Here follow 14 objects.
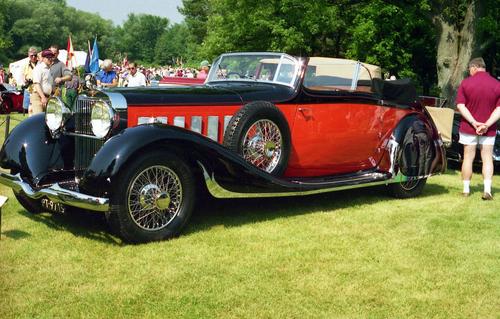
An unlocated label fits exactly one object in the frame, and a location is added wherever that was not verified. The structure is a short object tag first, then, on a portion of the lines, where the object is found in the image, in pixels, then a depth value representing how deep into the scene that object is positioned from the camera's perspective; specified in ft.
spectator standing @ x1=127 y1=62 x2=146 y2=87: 47.44
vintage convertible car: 16.22
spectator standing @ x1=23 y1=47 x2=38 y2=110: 44.52
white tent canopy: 61.80
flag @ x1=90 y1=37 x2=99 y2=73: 62.28
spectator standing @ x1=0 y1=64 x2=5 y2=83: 80.23
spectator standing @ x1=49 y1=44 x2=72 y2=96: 34.81
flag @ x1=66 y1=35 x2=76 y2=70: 61.54
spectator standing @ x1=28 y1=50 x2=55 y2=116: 34.55
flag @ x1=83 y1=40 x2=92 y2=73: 67.82
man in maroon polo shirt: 24.12
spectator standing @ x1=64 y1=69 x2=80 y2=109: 36.74
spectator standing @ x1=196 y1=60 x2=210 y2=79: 46.82
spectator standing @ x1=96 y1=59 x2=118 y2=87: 42.11
